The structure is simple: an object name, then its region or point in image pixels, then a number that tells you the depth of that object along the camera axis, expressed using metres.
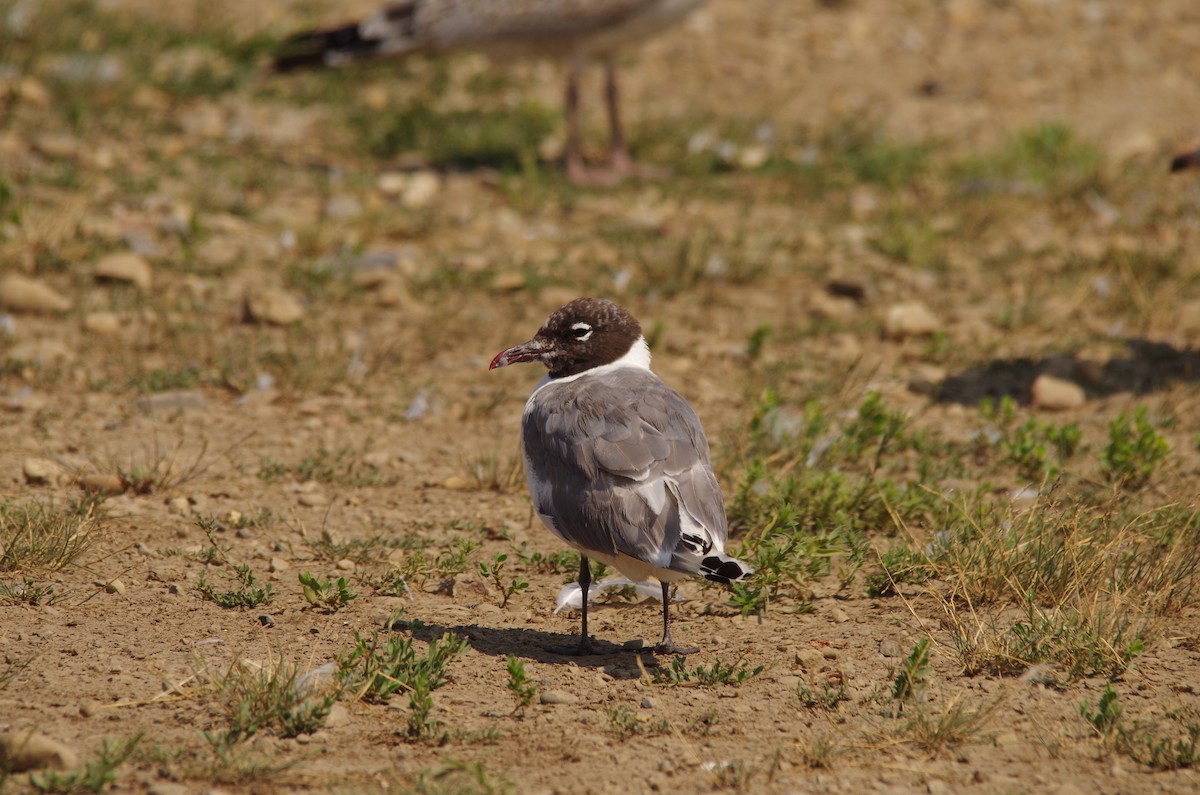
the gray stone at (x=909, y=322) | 15.02
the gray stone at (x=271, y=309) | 14.44
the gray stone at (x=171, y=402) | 12.60
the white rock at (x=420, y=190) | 17.80
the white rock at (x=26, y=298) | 14.09
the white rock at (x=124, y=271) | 14.82
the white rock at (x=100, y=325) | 13.95
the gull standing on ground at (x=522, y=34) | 19.23
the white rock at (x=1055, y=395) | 13.61
